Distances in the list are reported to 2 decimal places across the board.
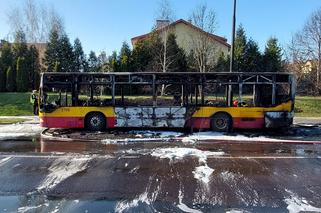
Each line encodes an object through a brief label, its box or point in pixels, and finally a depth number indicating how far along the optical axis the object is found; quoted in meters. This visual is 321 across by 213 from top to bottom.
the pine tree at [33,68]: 41.00
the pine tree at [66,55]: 46.36
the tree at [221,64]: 41.41
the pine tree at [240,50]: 44.48
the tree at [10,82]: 39.34
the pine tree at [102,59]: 50.04
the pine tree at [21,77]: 39.31
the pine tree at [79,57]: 48.95
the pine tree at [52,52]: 45.66
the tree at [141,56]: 42.84
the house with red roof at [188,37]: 36.62
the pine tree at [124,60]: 42.64
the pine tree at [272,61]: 46.28
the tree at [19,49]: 43.33
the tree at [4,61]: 39.81
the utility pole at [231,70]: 17.08
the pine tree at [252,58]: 45.44
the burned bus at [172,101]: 16.94
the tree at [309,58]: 41.88
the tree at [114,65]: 42.33
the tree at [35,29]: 51.53
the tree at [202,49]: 35.69
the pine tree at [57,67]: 42.89
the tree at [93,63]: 50.78
